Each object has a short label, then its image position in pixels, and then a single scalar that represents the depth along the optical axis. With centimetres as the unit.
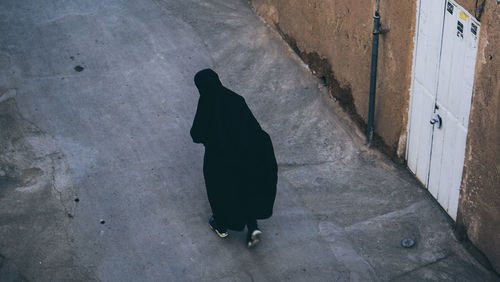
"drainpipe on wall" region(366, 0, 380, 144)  747
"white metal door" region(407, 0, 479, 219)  623
